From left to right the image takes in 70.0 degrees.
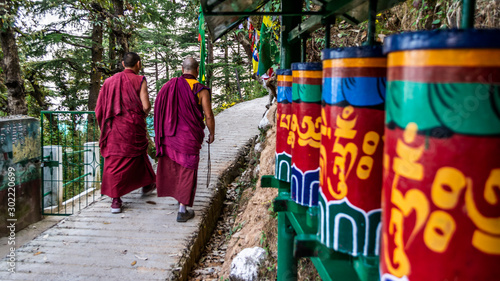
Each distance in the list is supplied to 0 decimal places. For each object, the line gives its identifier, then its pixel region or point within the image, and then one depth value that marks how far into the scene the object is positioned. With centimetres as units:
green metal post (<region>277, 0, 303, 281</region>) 146
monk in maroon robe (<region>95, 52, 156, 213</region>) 406
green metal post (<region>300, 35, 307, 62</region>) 131
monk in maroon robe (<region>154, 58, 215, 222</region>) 383
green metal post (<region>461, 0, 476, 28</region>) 48
